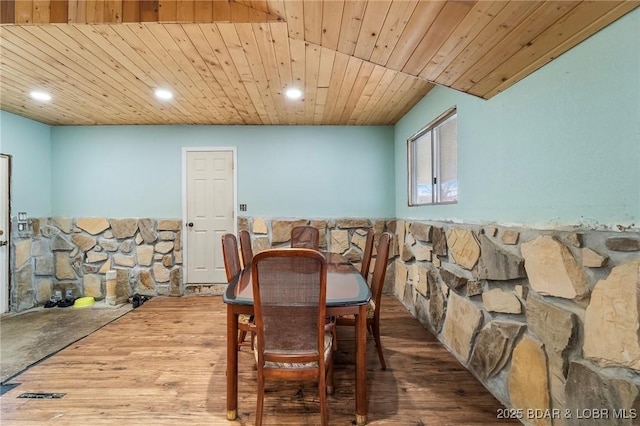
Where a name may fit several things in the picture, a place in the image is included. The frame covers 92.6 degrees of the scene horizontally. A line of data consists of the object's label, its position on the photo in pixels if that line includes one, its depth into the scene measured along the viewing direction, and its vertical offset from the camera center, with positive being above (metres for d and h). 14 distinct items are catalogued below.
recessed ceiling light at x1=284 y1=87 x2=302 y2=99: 3.04 +1.24
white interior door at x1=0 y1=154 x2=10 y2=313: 3.60 -0.21
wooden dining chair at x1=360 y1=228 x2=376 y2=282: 2.79 -0.38
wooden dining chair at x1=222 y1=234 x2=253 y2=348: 2.16 -0.38
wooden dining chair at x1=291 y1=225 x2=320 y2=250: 3.73 -0.28
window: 2.77 +0.55
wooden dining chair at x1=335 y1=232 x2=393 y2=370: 2.20 -0.60
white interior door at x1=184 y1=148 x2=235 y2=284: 4.33 +0.11
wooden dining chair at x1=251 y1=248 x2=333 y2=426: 1.46 -0.52
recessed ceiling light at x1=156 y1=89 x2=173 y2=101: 3.06 +1.24
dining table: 1.64 -0.59
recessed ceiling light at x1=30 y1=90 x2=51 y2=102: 3.08 +1.23
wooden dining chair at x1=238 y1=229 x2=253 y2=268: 2.91 -0.34
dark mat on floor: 2.51 -1.18
